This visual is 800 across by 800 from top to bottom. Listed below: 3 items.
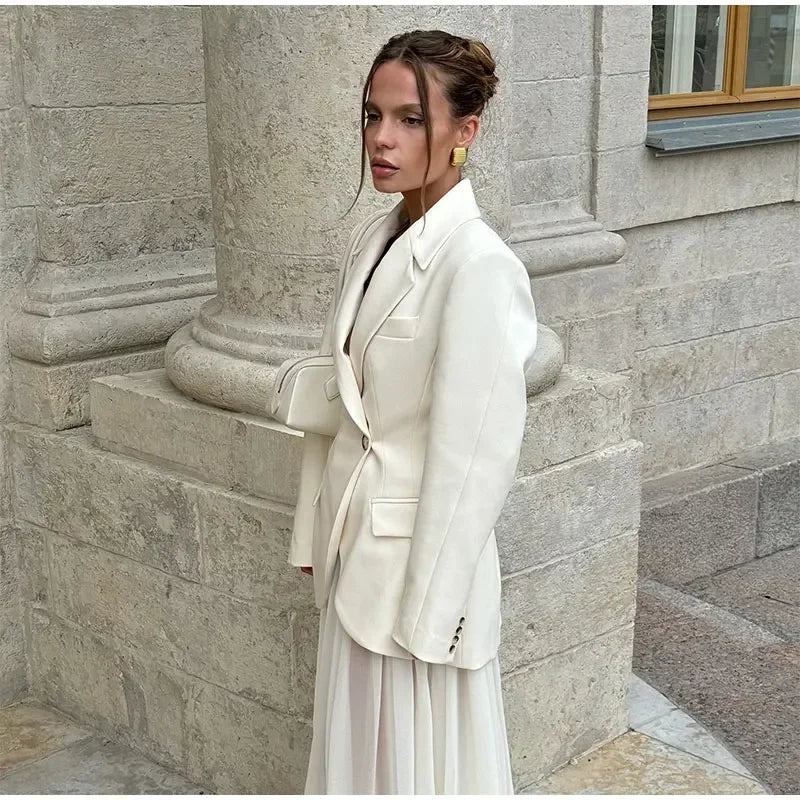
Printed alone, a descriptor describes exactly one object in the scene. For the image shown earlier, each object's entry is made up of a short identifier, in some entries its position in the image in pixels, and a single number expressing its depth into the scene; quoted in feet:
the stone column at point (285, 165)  11.66
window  21.18
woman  8.33
